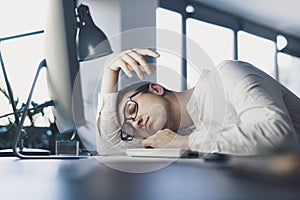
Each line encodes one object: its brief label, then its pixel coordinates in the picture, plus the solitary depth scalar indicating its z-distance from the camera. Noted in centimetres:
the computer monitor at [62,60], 69
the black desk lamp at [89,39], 101
